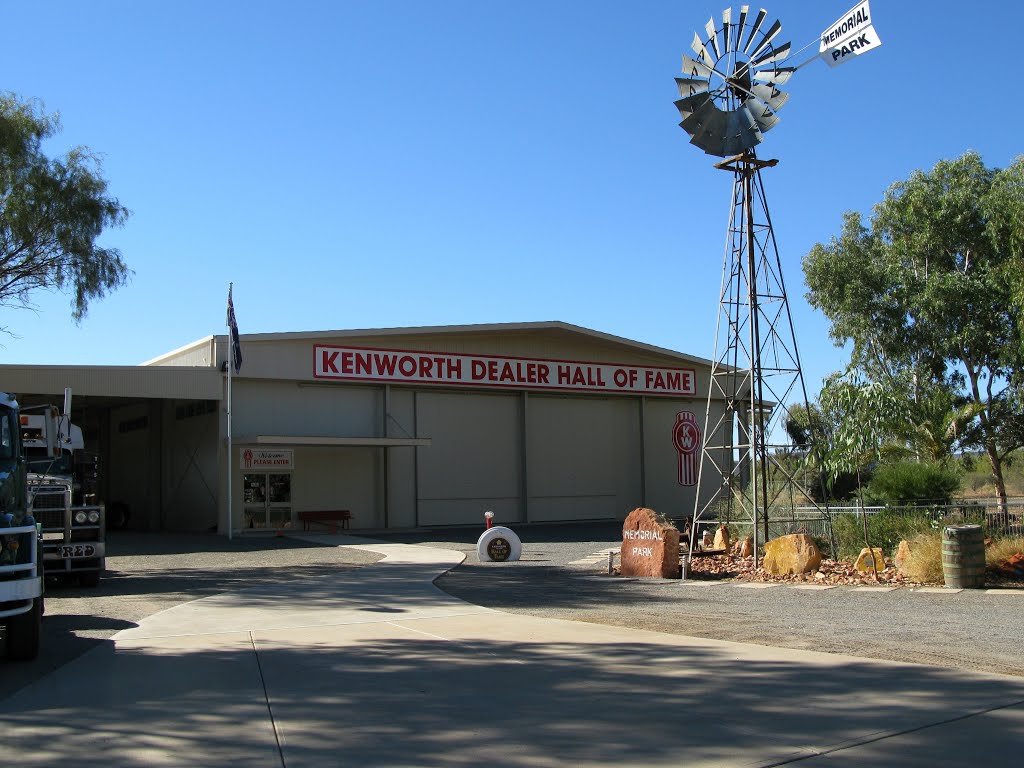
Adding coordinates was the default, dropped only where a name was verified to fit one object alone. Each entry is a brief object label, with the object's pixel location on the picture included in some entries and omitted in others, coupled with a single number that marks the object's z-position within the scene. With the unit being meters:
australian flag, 27.77
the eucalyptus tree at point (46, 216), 27.47
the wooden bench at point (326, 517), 30.91
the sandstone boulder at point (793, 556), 15.88
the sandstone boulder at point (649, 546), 16.92
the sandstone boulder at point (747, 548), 18.30
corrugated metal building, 30.25
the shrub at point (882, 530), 16.62
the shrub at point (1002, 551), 14.37
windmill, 17.44
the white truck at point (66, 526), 15.80
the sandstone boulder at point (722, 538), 19.53
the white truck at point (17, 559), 8.84
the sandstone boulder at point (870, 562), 15.49
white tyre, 20.77
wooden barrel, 13.66
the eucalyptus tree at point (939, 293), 35.69
